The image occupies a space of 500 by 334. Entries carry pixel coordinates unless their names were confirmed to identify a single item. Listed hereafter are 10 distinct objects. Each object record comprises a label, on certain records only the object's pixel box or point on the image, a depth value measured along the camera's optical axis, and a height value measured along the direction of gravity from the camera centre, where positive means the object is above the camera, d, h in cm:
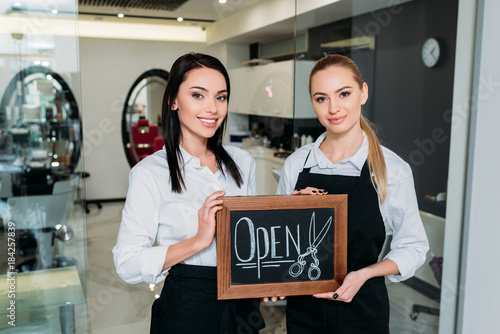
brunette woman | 141 -27
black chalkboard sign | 144 -39
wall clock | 285 +44
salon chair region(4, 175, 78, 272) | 221 -50
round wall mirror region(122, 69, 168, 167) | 700 +9
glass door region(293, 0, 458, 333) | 282 +30
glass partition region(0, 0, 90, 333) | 212 -26
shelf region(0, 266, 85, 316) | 217 -82
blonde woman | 163 -27
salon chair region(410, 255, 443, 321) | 294 -94
